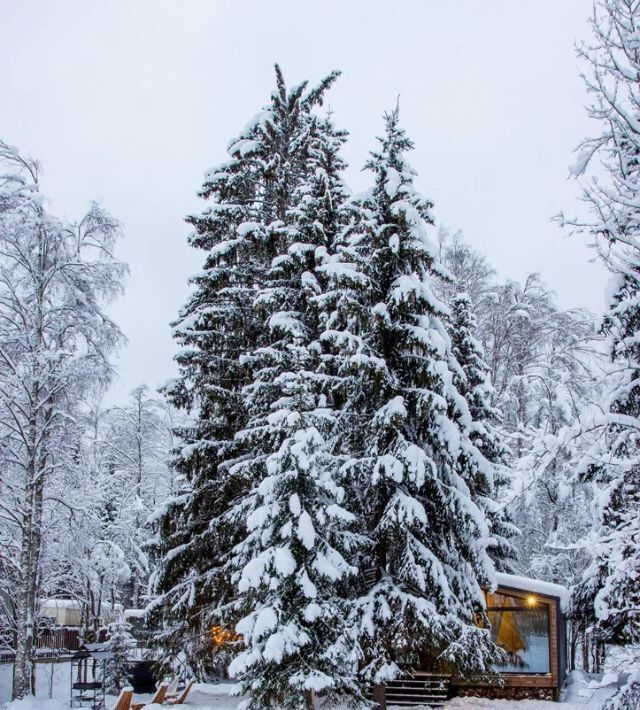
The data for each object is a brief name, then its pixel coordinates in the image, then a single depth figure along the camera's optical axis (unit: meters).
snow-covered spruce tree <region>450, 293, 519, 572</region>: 20.23
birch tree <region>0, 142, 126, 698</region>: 18.44
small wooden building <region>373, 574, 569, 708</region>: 18.83
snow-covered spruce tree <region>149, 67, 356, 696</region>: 15.76
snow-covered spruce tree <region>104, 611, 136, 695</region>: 21.05
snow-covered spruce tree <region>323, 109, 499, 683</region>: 12.45
